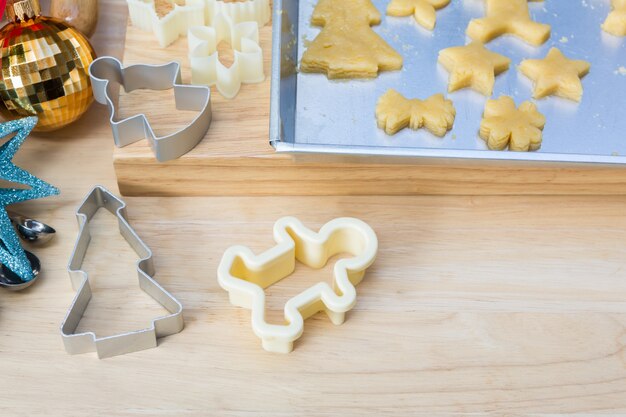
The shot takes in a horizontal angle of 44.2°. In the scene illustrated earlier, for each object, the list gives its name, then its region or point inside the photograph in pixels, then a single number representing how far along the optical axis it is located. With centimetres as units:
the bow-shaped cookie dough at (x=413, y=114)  80
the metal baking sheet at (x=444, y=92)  79
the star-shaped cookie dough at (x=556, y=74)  85
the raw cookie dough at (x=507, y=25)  91
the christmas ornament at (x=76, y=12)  90
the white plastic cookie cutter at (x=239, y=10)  86
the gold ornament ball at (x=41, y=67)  77
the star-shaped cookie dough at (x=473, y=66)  85
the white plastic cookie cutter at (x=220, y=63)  82
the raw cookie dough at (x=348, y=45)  86
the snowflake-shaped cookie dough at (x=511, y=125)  79
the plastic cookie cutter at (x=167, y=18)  86
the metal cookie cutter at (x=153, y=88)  76
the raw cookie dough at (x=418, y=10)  91
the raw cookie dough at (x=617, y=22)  92
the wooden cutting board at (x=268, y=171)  78
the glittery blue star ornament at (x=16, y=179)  72
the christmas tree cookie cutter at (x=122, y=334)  67
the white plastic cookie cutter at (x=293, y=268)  67
